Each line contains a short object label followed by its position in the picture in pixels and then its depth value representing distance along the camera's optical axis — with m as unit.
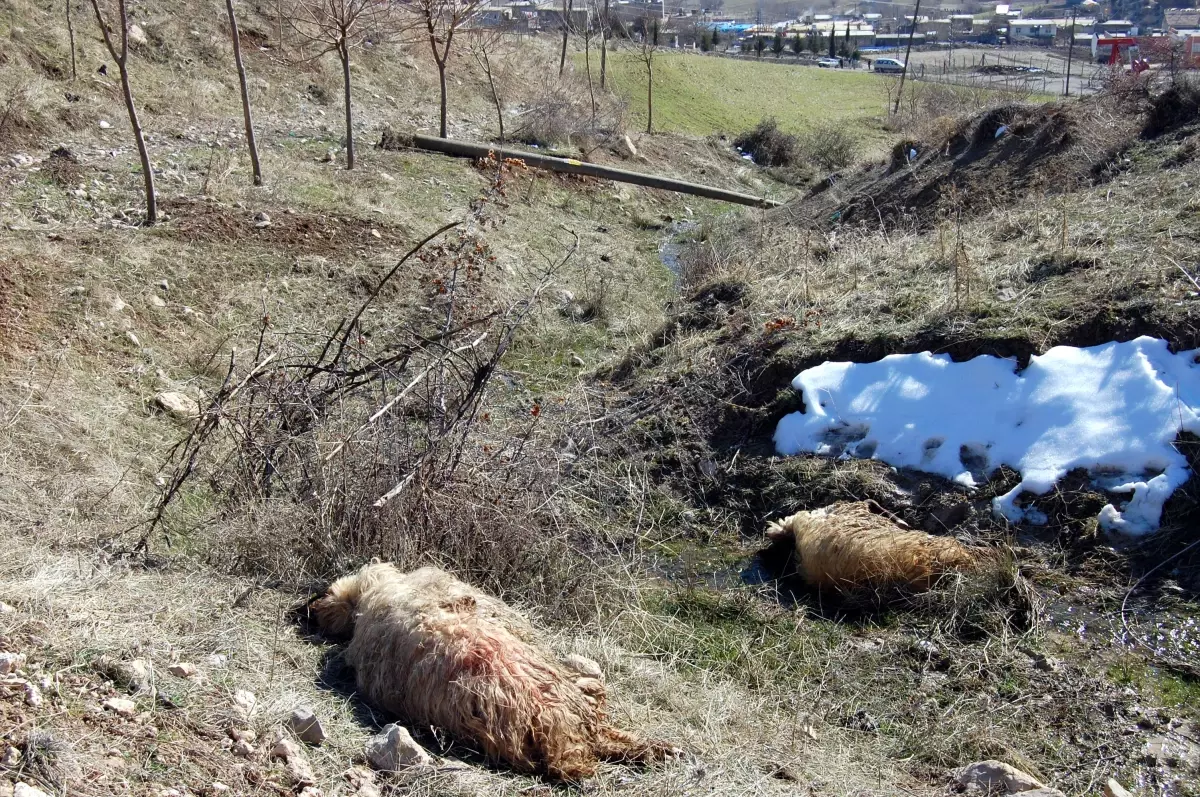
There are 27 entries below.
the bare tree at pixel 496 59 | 21.86
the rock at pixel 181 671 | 3.09
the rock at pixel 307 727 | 2.97
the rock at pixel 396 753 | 2.91
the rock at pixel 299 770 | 2.76
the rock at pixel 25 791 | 2.31
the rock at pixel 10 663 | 2.79
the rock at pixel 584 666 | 3.57
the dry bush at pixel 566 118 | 18.69
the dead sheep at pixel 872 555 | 5.05
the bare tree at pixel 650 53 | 22.42
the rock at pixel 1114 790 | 3.56
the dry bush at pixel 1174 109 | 10.82
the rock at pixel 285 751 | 2.84
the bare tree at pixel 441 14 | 14.75
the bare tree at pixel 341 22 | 12.47
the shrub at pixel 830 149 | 21.56
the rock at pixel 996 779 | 3.41
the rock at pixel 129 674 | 2.94
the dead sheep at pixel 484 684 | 3.05
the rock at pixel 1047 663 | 4.44
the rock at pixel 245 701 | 2.99
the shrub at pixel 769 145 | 21.56
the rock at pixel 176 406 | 7.18
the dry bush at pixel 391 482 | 4.48
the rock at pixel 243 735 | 2.83
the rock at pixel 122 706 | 2.78
